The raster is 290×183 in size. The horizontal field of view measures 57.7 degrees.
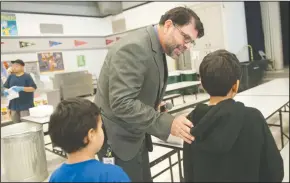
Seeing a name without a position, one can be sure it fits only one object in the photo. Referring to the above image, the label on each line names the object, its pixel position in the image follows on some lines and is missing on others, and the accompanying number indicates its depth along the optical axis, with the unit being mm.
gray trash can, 2830
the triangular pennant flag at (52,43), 8289
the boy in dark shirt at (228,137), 953
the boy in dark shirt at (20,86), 3734
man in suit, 1129
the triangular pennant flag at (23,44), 7562
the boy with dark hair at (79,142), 774
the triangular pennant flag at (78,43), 8898
